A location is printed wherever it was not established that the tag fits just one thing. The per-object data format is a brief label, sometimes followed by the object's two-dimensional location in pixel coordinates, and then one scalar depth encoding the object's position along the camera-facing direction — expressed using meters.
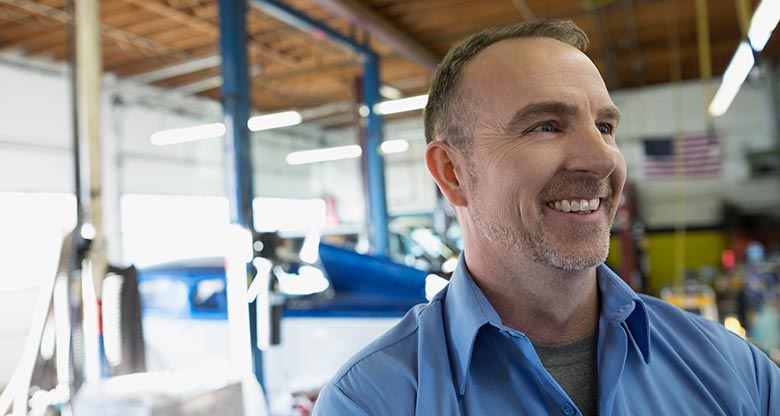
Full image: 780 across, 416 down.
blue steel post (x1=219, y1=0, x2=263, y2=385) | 4.59
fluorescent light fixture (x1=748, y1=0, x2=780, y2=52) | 3.80
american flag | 11.41
